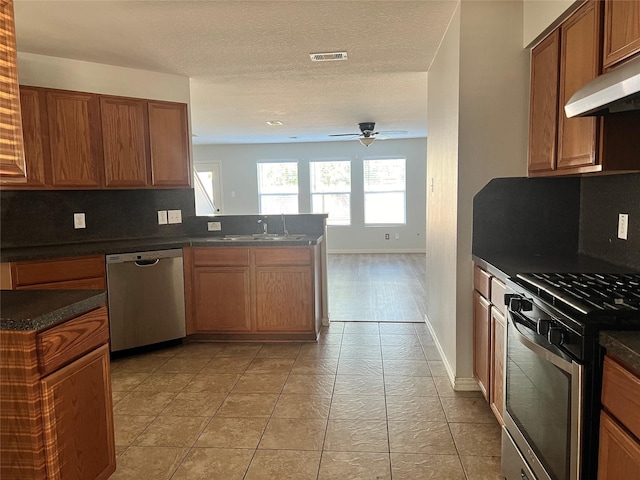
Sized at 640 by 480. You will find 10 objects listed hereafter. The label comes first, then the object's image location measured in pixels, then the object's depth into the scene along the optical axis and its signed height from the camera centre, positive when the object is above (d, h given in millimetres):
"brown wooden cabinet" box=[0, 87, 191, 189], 3312 +531
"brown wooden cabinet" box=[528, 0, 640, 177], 1873 +414
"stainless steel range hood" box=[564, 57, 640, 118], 1325 +345
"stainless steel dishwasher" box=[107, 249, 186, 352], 3428 -722
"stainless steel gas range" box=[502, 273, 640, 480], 1322 -561
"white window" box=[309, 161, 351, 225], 9234 +337
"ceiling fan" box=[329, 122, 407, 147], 6551 +1032
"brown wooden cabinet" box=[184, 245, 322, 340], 3795 -737
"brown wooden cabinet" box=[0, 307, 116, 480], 1486 -684
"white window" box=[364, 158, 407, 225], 9148 +236
